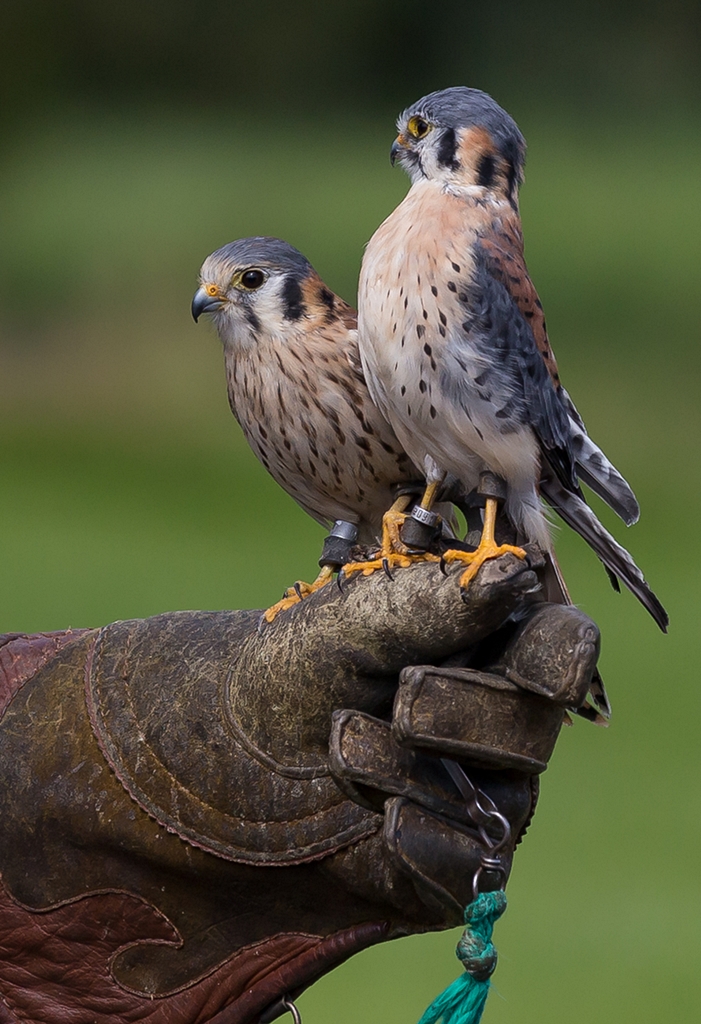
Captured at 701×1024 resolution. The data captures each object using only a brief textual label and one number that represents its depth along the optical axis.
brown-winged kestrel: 5.80
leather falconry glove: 5.69
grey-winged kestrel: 5.74
